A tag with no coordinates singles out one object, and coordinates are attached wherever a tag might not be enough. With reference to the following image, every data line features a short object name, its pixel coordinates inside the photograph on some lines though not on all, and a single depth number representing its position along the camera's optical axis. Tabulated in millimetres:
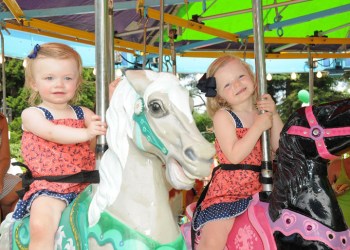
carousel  1392
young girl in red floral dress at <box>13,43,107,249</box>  1761
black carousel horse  1828
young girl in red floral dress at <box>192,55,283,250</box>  2084
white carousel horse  1386
